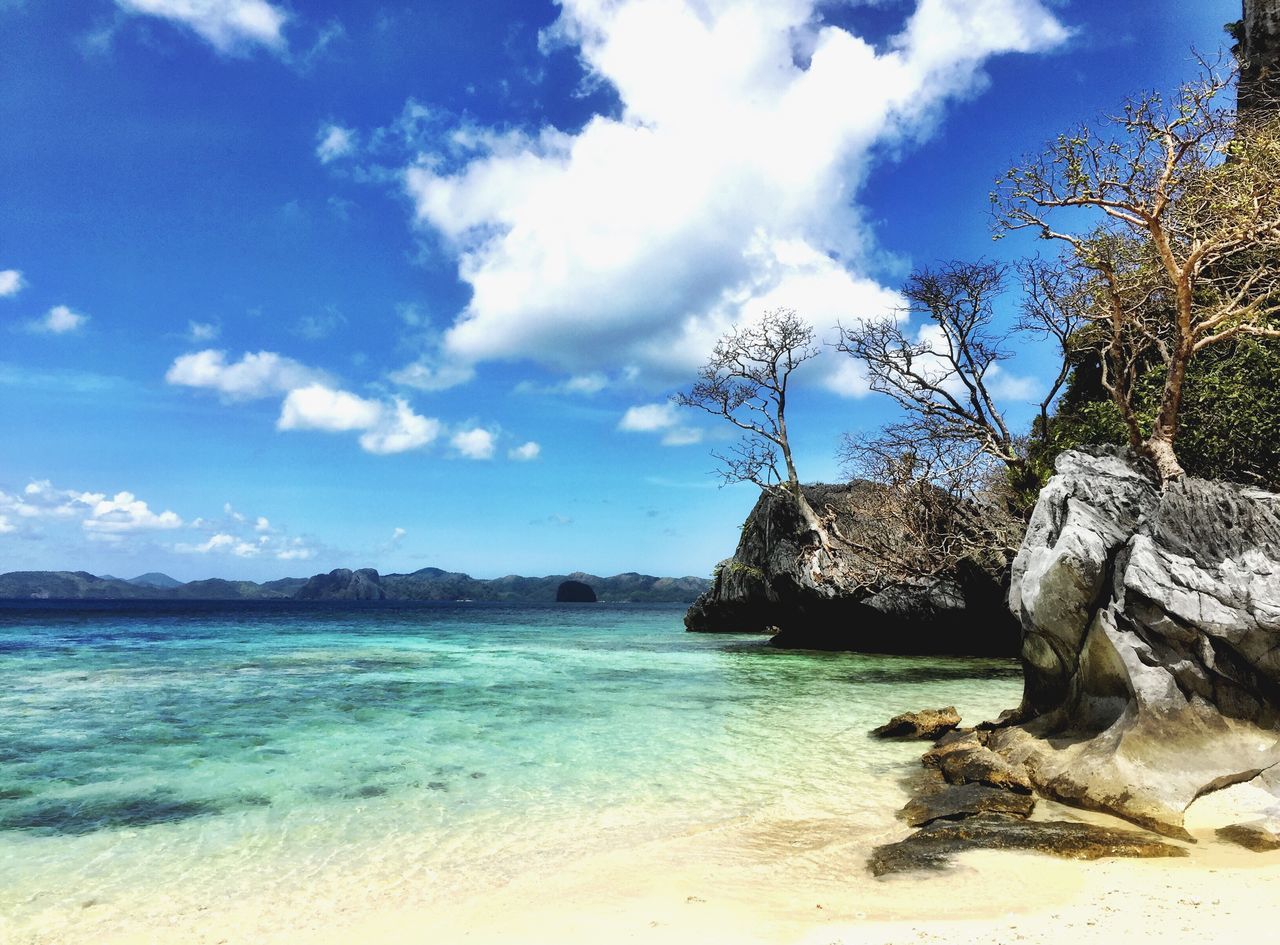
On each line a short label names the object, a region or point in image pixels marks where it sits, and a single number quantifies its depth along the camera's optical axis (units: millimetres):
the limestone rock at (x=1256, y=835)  5422
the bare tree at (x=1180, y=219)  8836
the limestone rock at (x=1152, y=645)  6559
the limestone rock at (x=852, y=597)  22406
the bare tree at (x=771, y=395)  26547
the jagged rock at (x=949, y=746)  8586
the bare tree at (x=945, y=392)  18922
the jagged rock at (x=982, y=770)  7270
